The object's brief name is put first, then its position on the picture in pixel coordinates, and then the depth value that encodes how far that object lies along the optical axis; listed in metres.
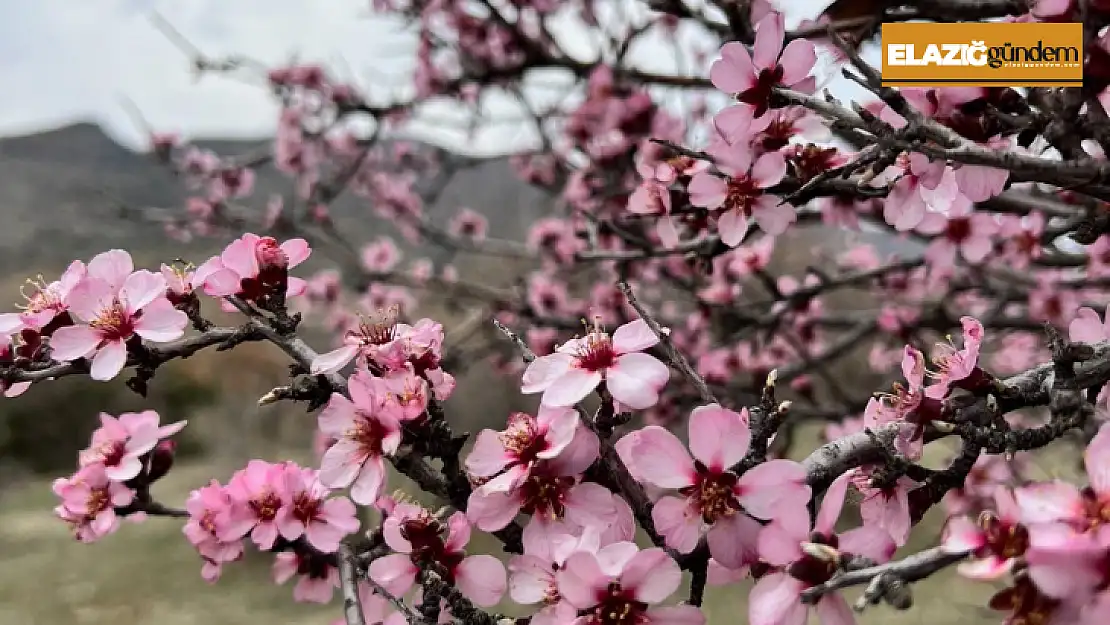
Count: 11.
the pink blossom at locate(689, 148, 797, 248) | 0.41
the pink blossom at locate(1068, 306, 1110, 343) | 0.37
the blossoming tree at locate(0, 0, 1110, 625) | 0.30
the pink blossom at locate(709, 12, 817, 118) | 0.38
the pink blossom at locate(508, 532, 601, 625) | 0.31
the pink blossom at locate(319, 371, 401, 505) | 0.33
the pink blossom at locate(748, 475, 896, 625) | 0.30
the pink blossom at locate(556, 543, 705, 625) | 0.30
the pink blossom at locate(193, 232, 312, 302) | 0.36
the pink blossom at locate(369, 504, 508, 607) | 0.34
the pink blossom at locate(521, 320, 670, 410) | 0.32
